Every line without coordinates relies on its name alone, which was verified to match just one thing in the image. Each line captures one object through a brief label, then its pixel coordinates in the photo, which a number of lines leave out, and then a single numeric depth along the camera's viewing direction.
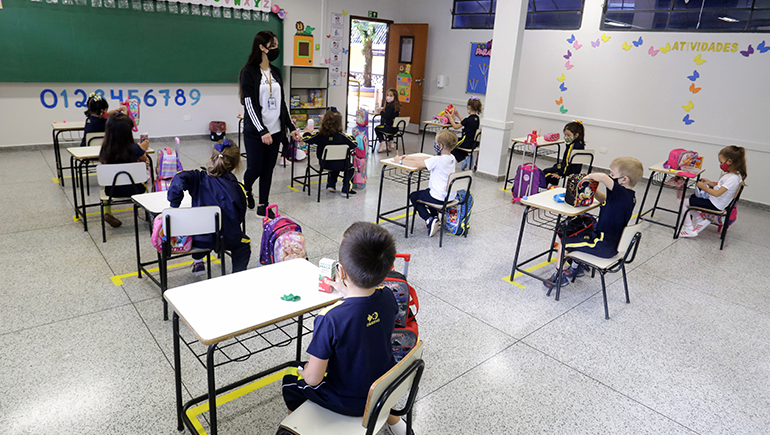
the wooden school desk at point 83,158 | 4.05
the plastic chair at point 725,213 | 4.95
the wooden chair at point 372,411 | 1.44
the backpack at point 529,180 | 5.71
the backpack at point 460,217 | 4.66
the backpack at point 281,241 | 2.79
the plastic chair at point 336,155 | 5.25
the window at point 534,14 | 8.16
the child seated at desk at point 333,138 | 5.45
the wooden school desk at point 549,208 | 3.37
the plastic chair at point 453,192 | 4.30
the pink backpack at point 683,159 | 5.25
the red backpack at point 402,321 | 2.01
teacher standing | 4.15
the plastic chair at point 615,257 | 3.24
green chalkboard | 6.52
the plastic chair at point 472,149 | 7.02
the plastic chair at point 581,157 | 5.46
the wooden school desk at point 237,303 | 1.65
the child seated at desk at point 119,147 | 3.92
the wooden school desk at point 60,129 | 5.28
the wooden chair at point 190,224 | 2.62
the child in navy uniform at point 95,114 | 4.89
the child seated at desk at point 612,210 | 3.29
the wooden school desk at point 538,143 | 6.12
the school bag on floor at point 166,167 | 4.25
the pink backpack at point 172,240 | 2.78
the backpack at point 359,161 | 6.03
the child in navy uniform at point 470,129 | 7.00
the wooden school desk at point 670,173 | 5.04
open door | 10.59
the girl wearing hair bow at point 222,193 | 2.93
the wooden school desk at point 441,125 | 7.64
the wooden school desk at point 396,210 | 4.48
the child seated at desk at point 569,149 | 5.75
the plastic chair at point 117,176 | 3.68
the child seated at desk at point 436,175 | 4.41
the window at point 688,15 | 6.45
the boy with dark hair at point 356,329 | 1.52
